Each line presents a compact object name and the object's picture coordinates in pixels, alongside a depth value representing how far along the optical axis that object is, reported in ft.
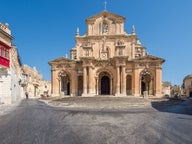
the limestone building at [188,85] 160.76
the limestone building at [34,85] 136.56
